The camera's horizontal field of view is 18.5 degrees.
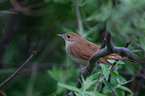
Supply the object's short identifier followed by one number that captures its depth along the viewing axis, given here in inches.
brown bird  293.4
